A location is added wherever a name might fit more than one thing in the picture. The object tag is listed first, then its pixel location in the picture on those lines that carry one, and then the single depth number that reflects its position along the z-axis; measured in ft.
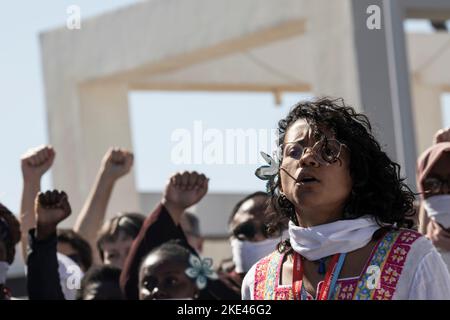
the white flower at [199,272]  19.40
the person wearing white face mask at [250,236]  20.68
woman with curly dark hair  13.04
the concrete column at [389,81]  33.12
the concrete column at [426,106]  51.24
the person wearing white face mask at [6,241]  17.35
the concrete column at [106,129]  43.68
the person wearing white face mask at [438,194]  18.15
